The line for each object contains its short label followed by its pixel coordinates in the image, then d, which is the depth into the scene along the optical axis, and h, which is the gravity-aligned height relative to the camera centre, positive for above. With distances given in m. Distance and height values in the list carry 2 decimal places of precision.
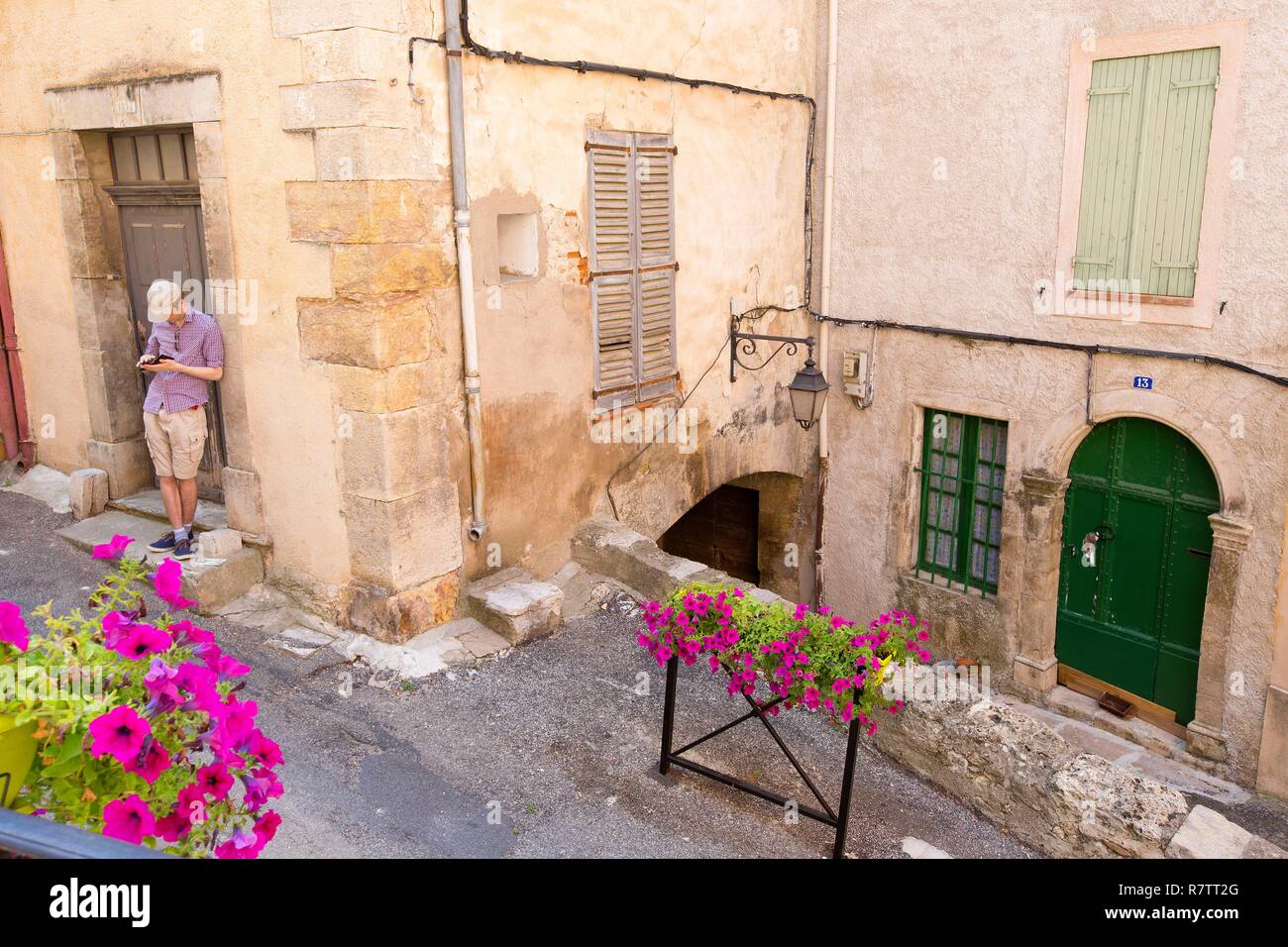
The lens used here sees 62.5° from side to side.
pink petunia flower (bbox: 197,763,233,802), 2.36 -1.20
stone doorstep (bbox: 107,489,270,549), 6.87 -1.86
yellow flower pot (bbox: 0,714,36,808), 2.13 -1.05
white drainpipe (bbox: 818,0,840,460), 9.03 +0.48
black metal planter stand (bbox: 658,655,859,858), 4.46 -2.45
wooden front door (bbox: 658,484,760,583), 10.86 -3.22
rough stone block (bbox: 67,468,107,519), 7.36 -1.78
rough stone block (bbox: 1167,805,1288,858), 4.46 -2.59
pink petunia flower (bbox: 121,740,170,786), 2.20 -1.08
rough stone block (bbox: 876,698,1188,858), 4.71 -2.56
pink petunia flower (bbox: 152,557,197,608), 2.62 -0.85
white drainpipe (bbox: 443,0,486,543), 5.81 -0.22
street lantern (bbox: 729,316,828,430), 7.73 -1.22
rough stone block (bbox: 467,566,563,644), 6.28 -2.22
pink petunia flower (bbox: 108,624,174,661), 2.45 -0.93
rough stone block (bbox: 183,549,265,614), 6.18 -2.04
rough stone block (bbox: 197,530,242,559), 6.38 -1.86
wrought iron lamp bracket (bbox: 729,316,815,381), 8.69 -0.98
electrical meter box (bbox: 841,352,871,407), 9.43 -1.31
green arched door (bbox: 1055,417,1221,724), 7.93 -2.59
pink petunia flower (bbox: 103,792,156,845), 2.10 -1.14
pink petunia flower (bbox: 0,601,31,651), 2.38 -0.87
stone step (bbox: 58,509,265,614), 6.21 -1.97
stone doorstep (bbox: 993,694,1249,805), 7.63 -3.96
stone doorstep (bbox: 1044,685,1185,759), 8.07 -3.87
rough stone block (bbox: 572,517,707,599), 6.88 -2.18
